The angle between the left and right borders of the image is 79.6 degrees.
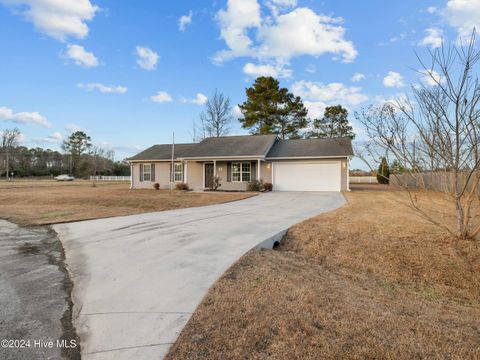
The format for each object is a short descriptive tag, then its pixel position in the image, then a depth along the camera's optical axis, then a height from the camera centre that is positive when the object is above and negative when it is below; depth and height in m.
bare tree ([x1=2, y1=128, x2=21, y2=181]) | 60.61 +7.73
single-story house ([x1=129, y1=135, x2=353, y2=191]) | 19.09 +0.79
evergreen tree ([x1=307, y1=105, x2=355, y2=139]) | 34.31 +6.13
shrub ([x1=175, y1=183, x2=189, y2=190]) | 20.44 -0.79
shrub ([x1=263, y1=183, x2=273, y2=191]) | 19.07 -0.74
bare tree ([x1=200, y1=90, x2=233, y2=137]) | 34.28 +7.16
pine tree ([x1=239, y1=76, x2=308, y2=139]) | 33.44 +7.59
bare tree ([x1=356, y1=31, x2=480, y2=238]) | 4.96 +0.81
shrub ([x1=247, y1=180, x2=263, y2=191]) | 18.91 -0.66
